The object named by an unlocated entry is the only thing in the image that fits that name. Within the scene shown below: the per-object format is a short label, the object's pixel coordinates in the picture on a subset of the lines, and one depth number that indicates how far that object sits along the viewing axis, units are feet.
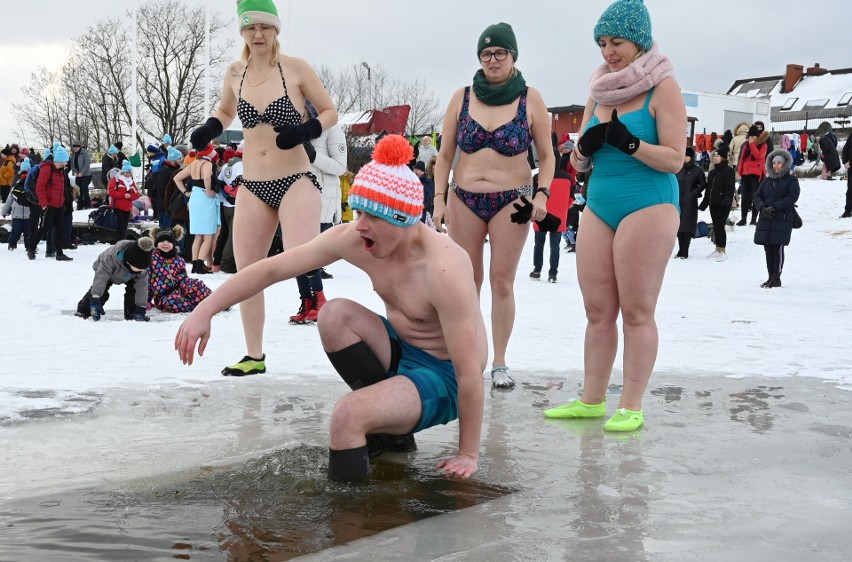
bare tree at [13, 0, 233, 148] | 140.77
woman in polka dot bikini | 17.10
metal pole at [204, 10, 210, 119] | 111.14
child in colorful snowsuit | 27.25
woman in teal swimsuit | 13.25
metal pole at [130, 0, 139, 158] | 116.57
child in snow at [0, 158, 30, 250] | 46.85
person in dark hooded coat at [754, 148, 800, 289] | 39.75
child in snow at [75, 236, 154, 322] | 25.31
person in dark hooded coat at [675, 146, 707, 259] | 49.16
